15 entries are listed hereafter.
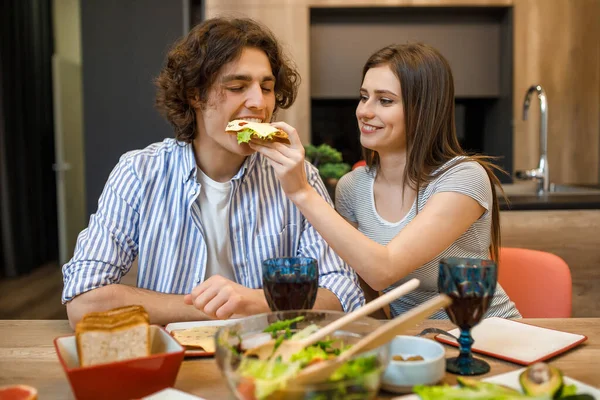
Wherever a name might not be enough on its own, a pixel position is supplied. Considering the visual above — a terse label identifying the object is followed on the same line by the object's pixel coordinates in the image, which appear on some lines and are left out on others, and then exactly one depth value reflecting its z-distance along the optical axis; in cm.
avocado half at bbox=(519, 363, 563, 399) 83
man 165
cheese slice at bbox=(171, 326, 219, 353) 113
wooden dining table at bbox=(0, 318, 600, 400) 98
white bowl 91
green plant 295
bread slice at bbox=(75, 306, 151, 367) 93
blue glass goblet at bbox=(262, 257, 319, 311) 107
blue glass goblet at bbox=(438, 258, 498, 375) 96
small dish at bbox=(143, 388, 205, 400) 86
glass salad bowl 72
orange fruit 80
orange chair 171
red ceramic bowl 88
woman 162
